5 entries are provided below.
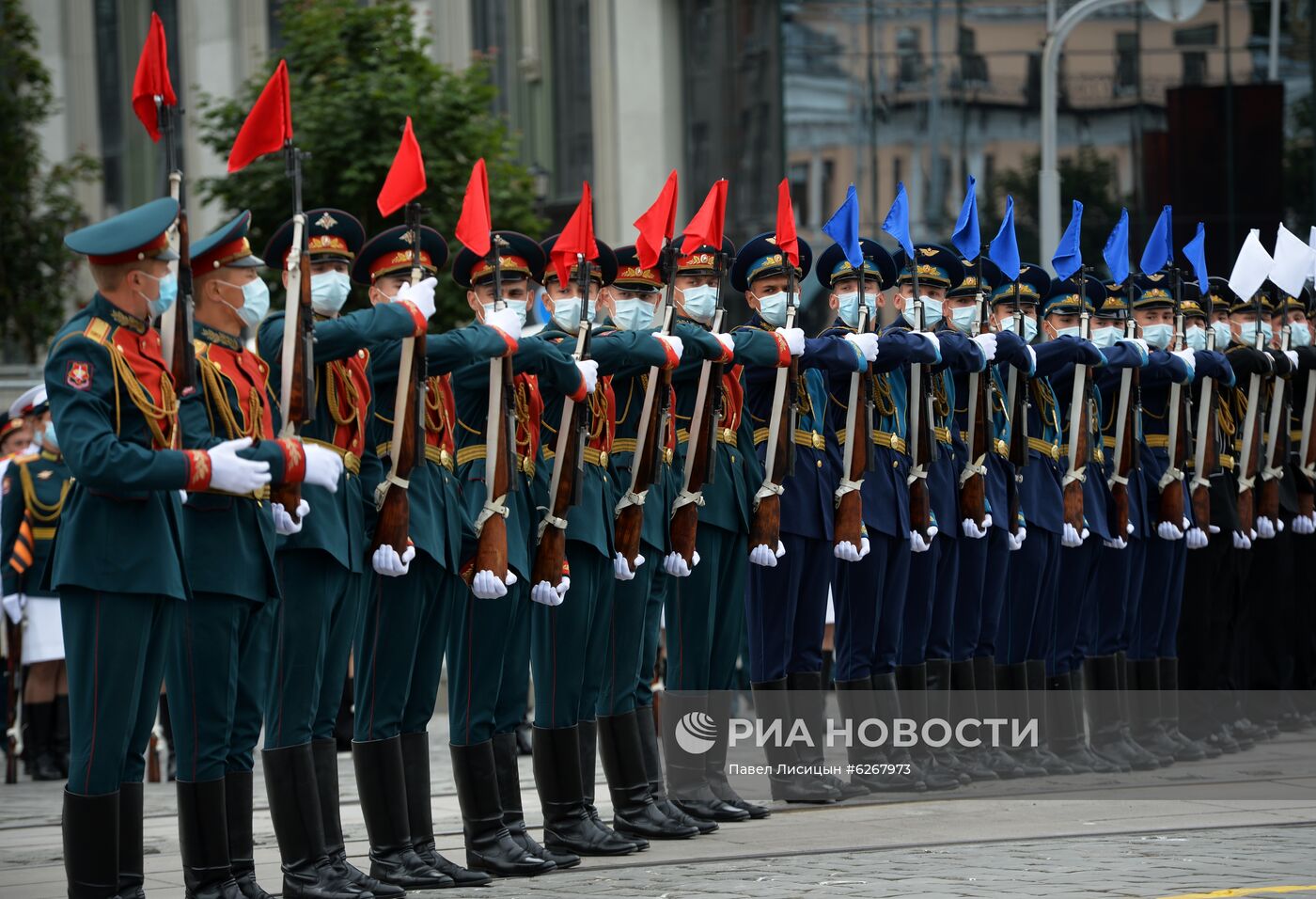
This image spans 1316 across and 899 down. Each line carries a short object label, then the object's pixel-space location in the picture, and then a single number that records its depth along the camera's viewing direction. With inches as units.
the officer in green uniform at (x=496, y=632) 593.0
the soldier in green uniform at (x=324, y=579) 533.0
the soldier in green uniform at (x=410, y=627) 565.6
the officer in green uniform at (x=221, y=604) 506.6
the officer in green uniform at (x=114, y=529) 476.4
